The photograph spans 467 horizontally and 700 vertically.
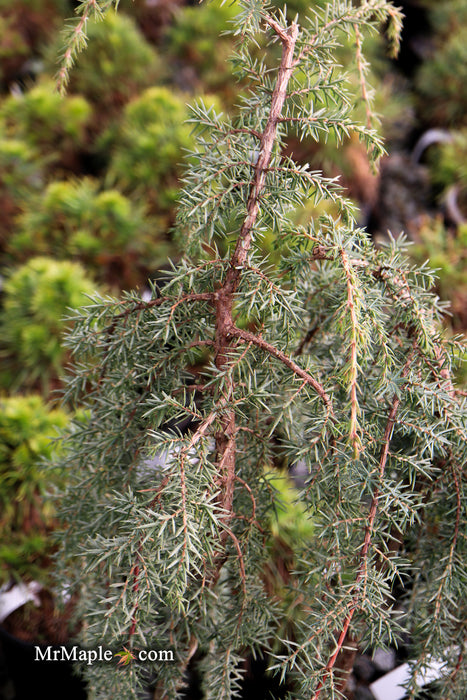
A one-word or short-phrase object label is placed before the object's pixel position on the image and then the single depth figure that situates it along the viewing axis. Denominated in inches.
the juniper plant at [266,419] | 25.1
